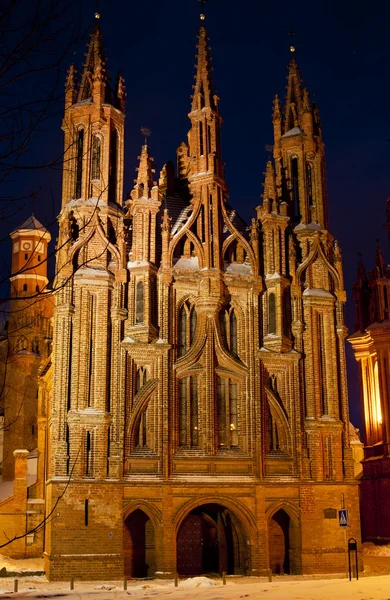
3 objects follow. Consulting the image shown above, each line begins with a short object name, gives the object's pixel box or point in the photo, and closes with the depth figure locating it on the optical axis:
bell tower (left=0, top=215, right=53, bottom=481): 56.72
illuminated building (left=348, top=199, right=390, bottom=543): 45.09
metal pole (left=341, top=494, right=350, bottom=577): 32.16
